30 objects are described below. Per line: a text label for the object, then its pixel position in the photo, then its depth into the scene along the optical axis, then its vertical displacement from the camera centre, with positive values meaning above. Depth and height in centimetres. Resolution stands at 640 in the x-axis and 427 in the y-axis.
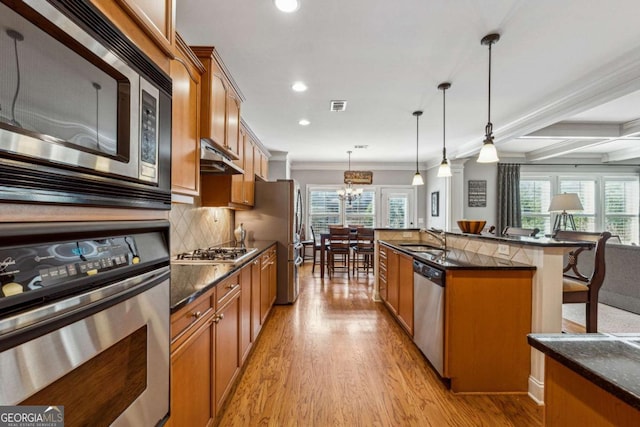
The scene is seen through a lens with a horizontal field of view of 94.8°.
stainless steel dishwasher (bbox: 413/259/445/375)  214 -78
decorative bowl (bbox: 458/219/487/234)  296 -12
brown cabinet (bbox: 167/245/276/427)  120 -73
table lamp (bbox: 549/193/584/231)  518 +21
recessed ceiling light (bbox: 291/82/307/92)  299 +130
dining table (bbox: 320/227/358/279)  563 -68
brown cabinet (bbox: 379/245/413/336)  281 -78
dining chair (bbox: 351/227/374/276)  556 -59
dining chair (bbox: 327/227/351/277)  563 -61
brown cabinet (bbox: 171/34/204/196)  161 +54
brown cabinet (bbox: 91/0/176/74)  76 +54
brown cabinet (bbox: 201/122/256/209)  299 +26
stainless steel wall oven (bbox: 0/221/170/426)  49 -23
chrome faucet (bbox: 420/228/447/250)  308 -23
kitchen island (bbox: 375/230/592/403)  199 -53
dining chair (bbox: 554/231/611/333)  242 -62
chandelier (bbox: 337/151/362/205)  677 +47
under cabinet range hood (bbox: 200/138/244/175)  206 +38
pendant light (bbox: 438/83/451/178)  346 +53
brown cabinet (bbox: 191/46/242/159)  202 +83
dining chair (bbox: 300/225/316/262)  656 -85
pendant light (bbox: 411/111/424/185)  424 +48
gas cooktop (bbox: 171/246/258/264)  221 -37
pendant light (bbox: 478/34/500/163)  244 +53
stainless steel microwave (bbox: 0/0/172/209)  49 +21
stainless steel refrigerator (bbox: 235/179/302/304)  403 -12
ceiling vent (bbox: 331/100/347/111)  346 +130
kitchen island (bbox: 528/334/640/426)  57 -34
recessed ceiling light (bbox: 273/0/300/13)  180 +129
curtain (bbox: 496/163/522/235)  655 +41
